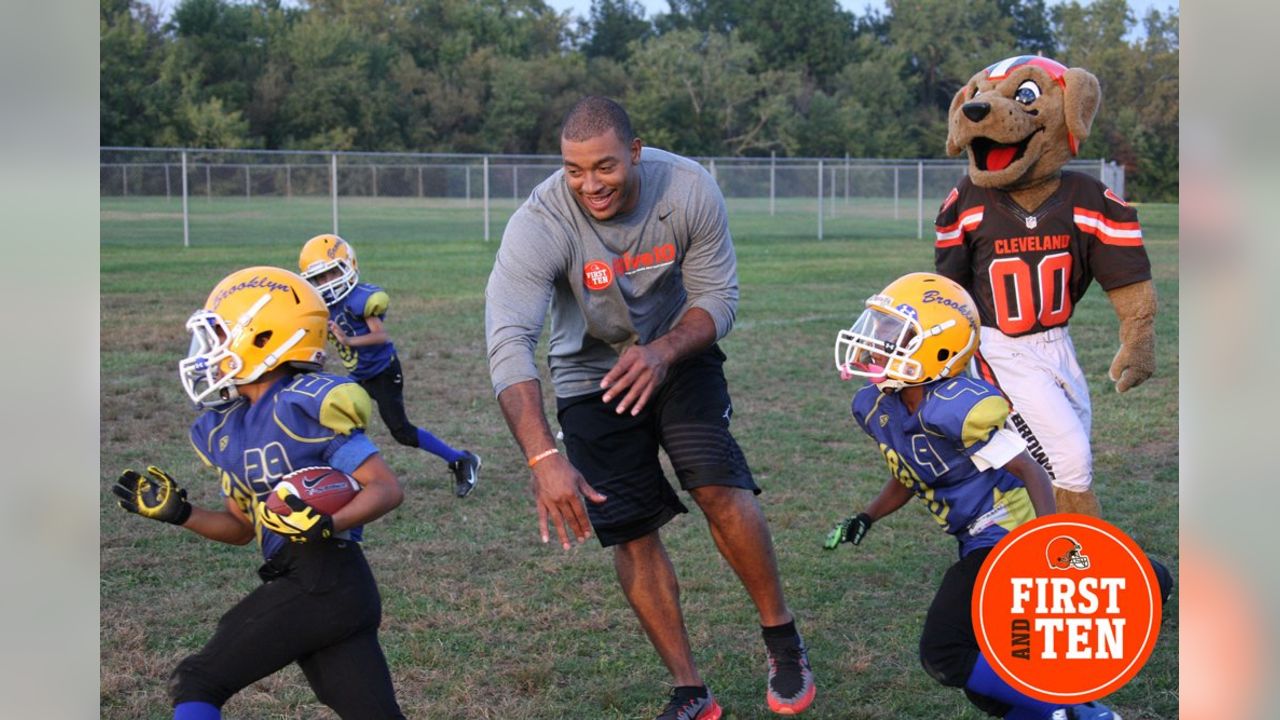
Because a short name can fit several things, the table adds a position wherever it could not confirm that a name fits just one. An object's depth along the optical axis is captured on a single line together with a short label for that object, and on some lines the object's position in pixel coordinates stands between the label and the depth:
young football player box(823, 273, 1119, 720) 3.71
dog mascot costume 4.93
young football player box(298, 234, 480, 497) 7.64
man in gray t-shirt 4.32
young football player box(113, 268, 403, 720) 3.42
